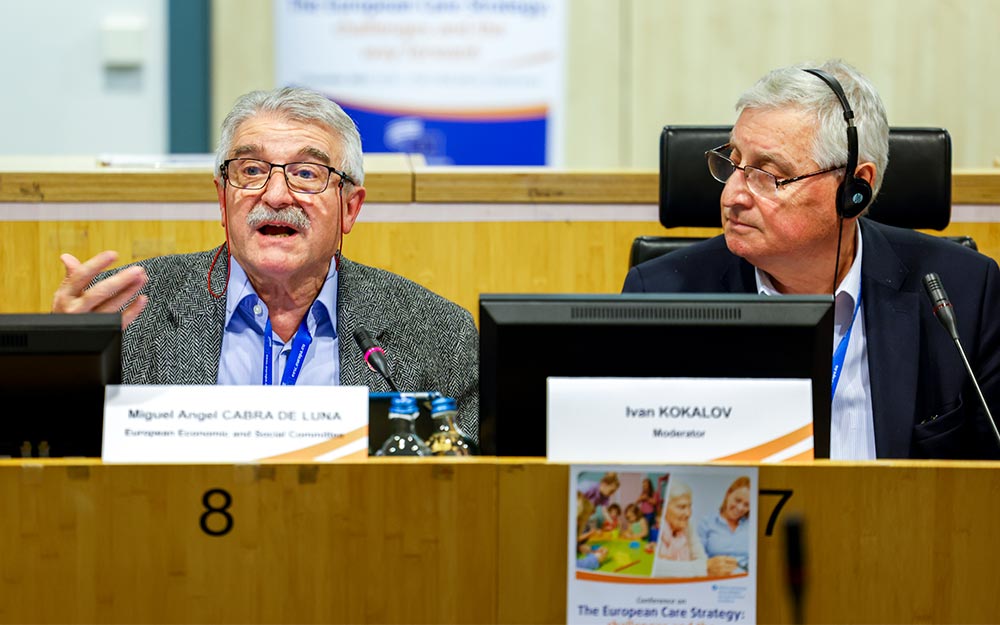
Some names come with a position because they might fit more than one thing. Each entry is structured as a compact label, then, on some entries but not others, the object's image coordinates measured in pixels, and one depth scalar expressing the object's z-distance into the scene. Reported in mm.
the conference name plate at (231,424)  4336
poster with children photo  4288
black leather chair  5398
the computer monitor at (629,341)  4430
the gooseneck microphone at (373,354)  4854
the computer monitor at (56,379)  4366
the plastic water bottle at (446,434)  4544
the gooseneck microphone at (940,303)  4709
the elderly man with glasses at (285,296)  5208
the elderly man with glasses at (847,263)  5124
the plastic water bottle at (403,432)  4538
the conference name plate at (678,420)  4335
